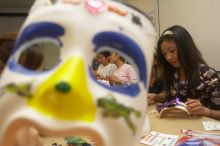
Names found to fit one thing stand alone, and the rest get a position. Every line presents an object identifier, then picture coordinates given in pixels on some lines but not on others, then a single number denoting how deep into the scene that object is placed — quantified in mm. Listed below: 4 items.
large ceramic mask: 490
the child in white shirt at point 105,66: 2554
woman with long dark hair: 1812
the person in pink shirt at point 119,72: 1964
